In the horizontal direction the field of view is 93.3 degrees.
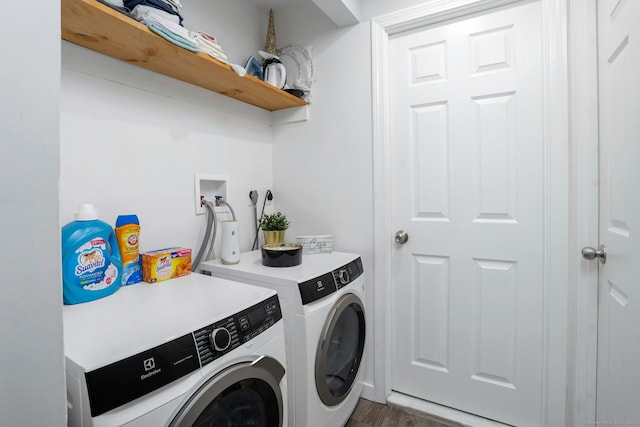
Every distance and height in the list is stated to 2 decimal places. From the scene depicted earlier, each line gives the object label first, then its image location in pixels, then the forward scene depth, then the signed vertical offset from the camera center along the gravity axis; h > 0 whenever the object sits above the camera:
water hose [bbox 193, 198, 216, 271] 1.52 -0.12
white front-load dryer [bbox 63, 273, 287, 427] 0.61 -0.34
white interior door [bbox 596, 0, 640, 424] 0.90 +0.00
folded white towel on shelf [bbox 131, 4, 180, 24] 1.07 +0.72
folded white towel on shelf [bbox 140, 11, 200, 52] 1.06 +0.67
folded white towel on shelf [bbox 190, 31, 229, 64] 1.26 +0.71
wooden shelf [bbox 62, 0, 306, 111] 0.95 +0.63
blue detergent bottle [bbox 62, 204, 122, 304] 0.98 -0.16
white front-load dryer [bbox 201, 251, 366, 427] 1.18 -0.49
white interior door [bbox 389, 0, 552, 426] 1.45 -0.01
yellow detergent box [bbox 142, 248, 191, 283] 1.20 -0.21
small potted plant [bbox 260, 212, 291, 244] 1.72 -0.09
